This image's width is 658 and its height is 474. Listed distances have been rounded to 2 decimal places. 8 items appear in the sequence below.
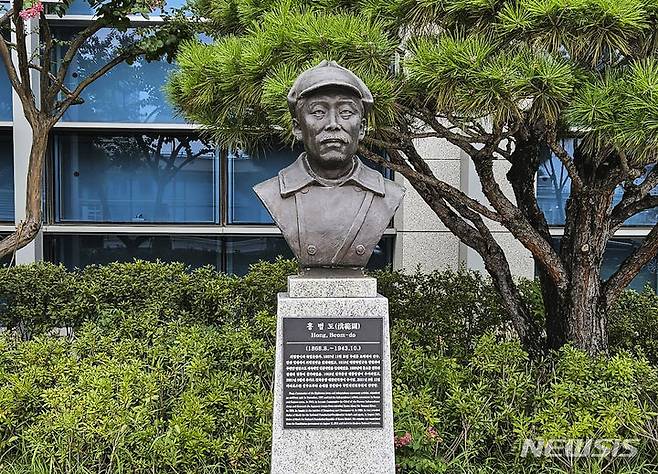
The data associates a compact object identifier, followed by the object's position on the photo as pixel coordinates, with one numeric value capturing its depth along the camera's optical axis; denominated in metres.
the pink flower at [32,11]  4.67
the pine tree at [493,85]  2.98
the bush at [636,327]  5.15
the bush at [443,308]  5.14
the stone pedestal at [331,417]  3.01
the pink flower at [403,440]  3.48
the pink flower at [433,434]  3.52
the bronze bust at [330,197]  2.96
